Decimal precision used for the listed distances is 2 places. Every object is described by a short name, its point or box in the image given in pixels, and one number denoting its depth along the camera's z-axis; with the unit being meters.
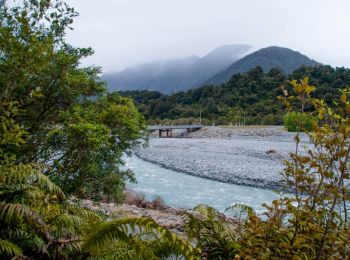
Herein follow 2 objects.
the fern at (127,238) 2.42
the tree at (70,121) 5.60
